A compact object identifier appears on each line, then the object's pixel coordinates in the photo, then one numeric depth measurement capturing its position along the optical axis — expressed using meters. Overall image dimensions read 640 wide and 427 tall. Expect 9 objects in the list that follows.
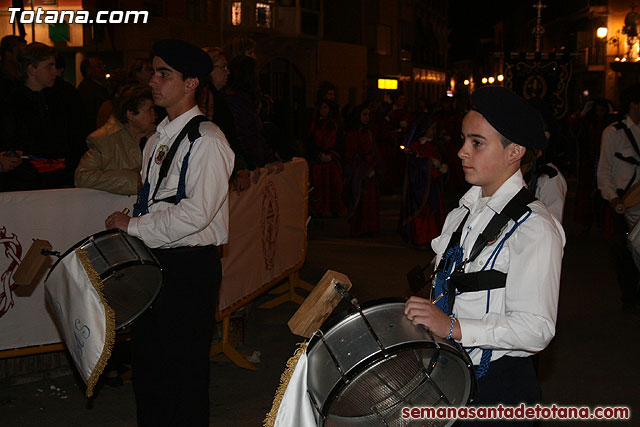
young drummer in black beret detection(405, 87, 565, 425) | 2.59
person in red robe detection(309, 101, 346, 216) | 14.76
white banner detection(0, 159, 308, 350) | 5.59
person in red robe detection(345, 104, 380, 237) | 13.09
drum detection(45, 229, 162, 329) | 3.53
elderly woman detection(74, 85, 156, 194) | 5.55
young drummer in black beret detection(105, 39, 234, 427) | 3.80
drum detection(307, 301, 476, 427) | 2.43
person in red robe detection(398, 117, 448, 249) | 11.95
